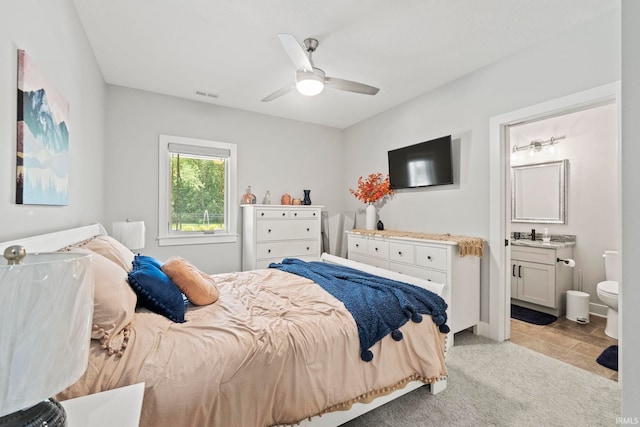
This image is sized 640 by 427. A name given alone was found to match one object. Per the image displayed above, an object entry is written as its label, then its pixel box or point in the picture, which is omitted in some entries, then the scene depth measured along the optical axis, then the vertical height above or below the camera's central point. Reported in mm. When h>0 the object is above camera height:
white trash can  3223 -1050
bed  1136 -655
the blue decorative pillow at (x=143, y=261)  1723 -304
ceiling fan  2031 +1100
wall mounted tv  3273 +587
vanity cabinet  3445 -804
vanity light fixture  3871 +947
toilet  2746 -760
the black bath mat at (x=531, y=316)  3307 -1236
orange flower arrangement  4053 +337
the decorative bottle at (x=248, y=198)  4070 +198
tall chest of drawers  3834 -297
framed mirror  3809 +278
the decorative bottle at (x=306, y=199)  4516 +205
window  3658 +281
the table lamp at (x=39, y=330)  465 -207
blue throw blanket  1633 -565
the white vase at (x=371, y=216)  4117 -60
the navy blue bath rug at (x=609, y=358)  2309 -1209
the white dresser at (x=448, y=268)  2764 -569
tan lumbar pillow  1793 -438
